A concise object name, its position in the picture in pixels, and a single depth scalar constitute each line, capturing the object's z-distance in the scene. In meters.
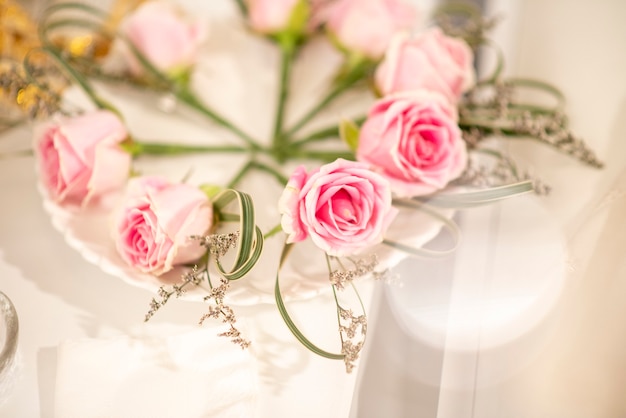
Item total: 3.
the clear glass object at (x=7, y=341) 0.48
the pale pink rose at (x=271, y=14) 0.70
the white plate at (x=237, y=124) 0.54
